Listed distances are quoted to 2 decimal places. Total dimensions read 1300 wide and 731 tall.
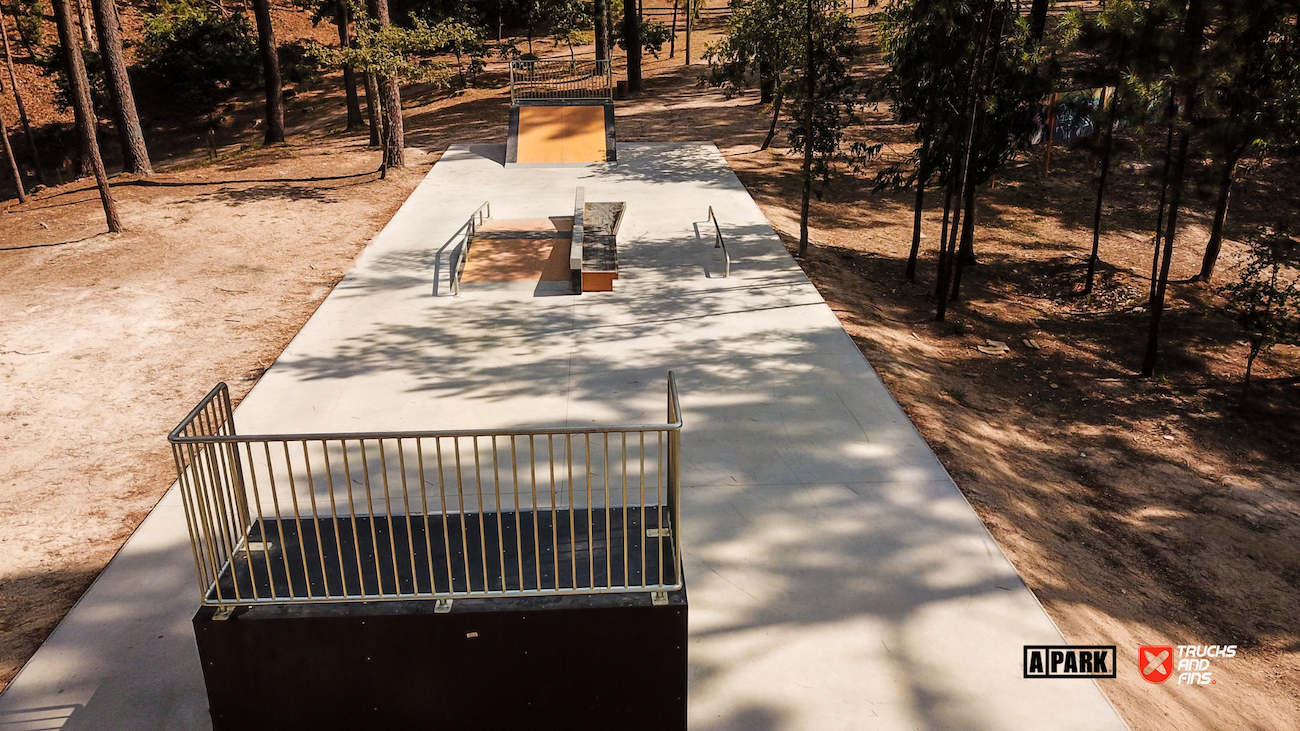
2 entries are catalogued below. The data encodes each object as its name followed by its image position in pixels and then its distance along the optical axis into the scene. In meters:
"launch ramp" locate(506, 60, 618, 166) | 22.09
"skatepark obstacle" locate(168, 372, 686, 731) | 4.46
